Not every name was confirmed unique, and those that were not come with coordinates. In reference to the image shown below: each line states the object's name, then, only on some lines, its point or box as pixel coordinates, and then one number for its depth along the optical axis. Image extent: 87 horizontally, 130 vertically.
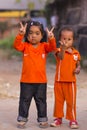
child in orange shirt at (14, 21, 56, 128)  6.40
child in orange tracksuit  6.45
